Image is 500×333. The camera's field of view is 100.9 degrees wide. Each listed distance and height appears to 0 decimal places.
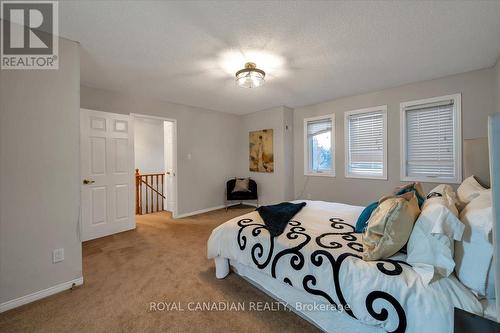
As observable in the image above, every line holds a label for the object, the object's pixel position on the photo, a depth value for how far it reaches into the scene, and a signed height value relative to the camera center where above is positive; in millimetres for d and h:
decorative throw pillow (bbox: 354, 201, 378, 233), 1811 -480
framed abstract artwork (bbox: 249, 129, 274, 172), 4906 +373
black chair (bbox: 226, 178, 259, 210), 4939 -658
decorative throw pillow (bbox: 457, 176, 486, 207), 1548 -220
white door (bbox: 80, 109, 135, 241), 3188 -111
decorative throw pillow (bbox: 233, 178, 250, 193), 5008 -465
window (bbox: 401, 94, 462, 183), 2969 +382
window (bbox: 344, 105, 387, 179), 3613 +414
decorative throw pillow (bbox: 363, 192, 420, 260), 1298 -416
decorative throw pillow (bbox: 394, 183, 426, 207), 1808 -236
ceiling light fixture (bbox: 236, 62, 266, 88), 2479 +1097
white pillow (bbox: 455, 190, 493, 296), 1064 -465
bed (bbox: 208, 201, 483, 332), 1081 -729
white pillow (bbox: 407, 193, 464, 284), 1142 -451
